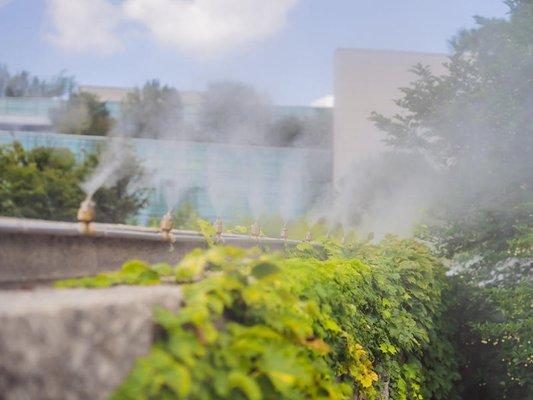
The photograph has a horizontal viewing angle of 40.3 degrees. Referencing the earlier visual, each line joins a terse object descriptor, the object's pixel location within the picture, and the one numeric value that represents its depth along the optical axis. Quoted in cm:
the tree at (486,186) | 988
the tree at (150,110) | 2591
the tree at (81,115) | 2150
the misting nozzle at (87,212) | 321
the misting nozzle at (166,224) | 402
